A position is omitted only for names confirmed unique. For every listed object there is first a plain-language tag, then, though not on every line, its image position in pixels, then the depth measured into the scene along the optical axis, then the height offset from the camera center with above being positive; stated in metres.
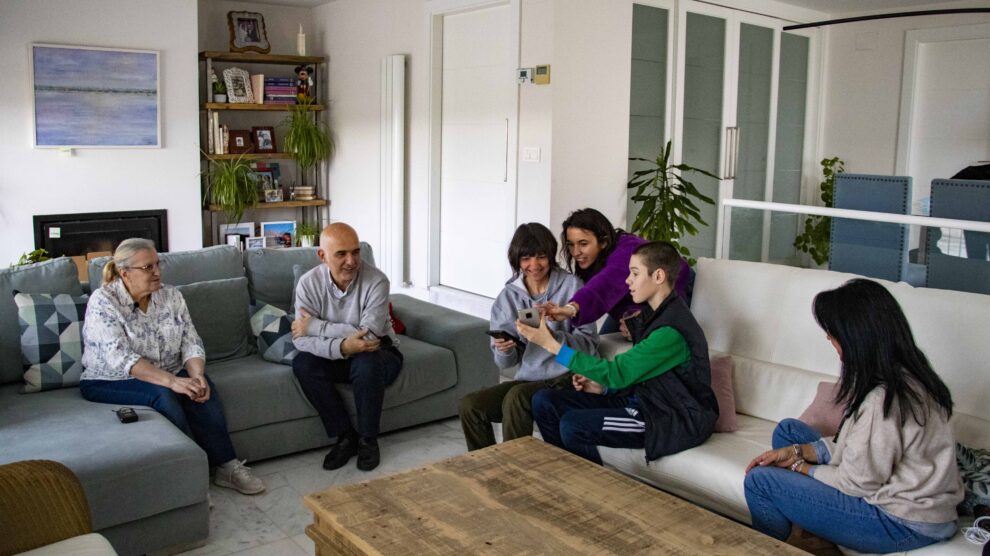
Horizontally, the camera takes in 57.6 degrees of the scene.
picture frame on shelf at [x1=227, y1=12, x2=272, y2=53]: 7.39 +1.13
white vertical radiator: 6.75 +0.03
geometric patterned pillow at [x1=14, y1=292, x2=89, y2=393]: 3.56 -0.69
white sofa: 2.81 -0.62
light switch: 5.48 +0.13
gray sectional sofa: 2.94 -0.92
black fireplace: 6.41 -0.46
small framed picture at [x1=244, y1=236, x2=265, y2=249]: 7.59 -0.61
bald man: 3.84 -0.73
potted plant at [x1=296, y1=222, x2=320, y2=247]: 7.80 -0.55
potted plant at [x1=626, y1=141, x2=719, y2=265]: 5.71 -0.18
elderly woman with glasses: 3.43 -0.74
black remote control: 3.23 -0.89
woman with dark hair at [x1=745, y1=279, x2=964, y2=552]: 2.32 -0.68
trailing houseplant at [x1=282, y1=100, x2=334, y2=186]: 7.54 +0.26
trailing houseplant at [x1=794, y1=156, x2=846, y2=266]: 4.25 -0.29
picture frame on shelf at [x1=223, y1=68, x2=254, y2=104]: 7.38 +0.69
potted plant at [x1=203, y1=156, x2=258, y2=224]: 7.12 -0.14
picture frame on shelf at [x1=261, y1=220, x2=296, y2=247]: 7.79 -0.54
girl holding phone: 3.49 -0.63
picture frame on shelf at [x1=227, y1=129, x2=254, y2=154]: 7.52 +0.23
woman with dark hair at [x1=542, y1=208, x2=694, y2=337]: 3.46 -0.36
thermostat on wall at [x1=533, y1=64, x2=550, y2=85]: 5.35 +0.60
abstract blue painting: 6.30 +0.50
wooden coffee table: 2.24 -0.90
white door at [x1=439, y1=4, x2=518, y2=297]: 5.80 +0.17
